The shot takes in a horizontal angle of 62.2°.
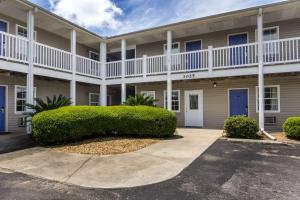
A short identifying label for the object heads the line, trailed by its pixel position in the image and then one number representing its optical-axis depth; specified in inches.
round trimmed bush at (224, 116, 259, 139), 430.9
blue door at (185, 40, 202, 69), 564.7
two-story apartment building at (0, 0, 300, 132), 470.3
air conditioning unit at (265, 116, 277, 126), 535.2
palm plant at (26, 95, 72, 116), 417.5
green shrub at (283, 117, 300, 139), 410.9
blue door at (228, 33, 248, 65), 516.3
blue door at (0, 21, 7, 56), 485.3
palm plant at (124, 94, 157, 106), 513.7
